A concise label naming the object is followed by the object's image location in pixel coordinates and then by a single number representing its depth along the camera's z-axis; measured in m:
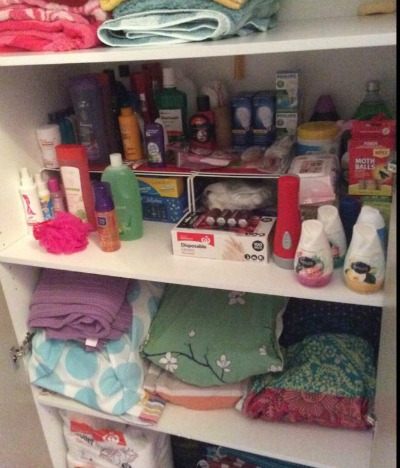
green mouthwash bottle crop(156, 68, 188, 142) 1.18
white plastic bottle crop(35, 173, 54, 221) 1.14
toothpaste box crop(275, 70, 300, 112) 1.12
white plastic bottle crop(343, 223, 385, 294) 0.79
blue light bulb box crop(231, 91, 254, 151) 1.16
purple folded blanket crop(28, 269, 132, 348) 1.11
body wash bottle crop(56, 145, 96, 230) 1.09
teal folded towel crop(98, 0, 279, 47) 0.83
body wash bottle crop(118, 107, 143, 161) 1.16
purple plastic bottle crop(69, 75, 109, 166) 1.14
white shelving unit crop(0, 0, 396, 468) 0.89
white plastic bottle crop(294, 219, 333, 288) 0.83
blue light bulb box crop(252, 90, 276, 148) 1.15
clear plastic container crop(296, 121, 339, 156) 1.07
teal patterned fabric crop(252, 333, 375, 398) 1.07
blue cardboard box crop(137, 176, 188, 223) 1.13
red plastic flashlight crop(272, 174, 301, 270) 0.88
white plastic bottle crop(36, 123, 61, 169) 1.15
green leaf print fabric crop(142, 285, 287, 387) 1.12
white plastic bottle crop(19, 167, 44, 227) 1.12
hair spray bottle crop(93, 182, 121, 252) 0.99
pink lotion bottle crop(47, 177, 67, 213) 1.14
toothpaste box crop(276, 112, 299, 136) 1.15
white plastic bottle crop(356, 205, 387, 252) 0.83
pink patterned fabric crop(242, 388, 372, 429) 1.05
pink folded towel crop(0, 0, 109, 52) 0.93
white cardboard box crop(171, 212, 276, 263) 0.95
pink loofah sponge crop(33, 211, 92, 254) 1.07
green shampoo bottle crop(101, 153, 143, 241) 1.05
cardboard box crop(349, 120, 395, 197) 0.93
